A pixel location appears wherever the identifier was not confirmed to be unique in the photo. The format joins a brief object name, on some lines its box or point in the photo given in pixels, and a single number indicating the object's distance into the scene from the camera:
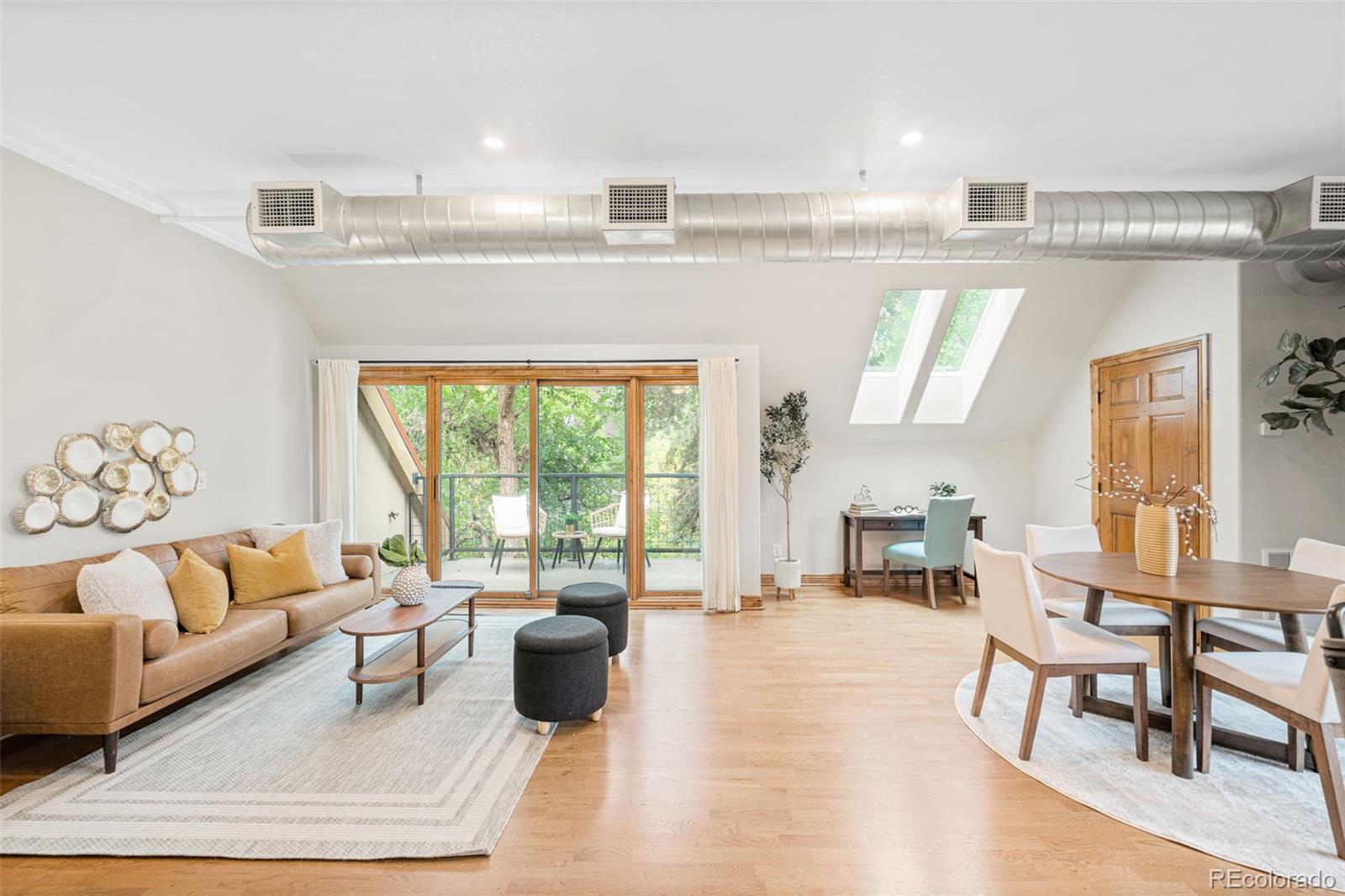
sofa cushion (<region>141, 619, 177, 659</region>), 2.74
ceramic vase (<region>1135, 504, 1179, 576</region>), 2.76
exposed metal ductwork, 3.06
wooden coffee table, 3.12
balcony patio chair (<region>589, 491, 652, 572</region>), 5.38
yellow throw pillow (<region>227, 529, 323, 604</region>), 3.78
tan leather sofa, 2.50
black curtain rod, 5.26
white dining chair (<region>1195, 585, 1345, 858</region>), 2.04
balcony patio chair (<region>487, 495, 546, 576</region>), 5.38
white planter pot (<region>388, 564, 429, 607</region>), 3.52
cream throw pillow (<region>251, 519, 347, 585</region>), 4.26
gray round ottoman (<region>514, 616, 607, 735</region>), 2.85
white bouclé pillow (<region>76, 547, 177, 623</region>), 2.88
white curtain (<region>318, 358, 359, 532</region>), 5.30
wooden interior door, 4.12
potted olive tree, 5.45
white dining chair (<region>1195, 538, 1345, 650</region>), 2.77
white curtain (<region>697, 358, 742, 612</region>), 5.12
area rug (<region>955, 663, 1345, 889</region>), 2.05
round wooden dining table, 2.32
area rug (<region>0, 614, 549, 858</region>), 2.12
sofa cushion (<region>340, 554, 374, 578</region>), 4.51
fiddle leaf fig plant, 3.45
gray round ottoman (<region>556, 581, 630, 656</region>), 3.67
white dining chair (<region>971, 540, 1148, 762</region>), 2.61
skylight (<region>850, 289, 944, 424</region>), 5.32
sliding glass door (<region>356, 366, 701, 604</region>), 5.34
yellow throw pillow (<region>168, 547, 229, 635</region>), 3.21
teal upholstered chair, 5.12
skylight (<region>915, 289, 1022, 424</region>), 5.32
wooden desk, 5.48
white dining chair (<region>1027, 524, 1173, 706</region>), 3.02
